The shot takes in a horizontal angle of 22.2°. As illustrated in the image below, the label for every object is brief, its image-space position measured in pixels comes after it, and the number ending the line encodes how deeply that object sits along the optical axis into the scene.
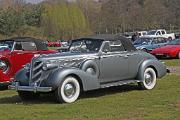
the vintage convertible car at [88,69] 11.19
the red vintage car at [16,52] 14.45
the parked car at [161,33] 44.59
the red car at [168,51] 26.17
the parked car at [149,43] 28.91
